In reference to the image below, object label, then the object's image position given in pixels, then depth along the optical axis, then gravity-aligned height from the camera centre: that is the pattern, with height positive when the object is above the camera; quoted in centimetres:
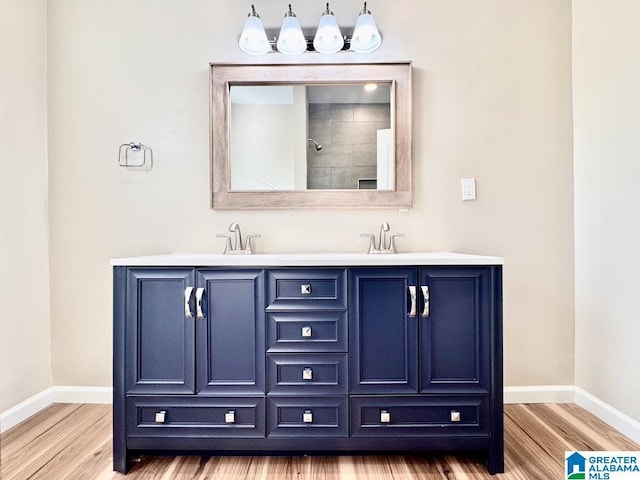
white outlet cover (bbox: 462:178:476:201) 207 +25
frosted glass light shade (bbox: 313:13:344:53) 195 +105
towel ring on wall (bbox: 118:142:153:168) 209 +44
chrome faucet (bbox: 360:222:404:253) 199 -4
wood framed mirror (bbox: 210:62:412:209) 205 +55
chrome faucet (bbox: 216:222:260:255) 201 -4
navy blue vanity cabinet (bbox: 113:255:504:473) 154 -51
